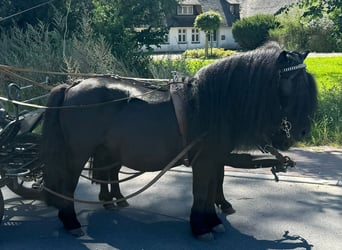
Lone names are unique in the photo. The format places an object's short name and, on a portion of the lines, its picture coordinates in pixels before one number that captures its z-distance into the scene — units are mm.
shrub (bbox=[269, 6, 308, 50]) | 29984
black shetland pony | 4438
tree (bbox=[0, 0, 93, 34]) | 13742
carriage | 5117
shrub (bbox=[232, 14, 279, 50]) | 38438
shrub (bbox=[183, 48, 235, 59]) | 33094
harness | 4668
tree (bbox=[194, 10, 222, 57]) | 39094
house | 50672
